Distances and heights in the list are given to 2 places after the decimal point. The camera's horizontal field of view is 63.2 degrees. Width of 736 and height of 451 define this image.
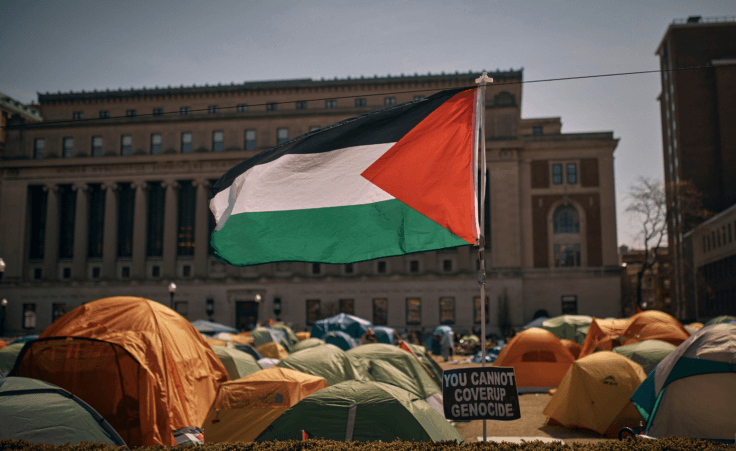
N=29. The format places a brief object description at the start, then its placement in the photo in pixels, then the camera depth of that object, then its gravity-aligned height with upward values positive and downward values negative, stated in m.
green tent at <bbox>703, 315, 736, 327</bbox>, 22.64 -1.29
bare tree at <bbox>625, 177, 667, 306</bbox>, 46.69 +5.96
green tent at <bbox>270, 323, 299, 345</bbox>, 33.56 -2.70
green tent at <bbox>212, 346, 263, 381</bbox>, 15.54 -2.00
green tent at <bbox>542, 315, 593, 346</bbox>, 29.92 -2.02
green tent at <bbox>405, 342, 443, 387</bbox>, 17.74 -2.41
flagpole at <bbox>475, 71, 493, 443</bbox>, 5.94 +1.32
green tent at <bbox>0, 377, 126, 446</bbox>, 7.54 -1.69
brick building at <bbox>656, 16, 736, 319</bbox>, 59.44 +17.39
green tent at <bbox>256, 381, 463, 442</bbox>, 8.64 -1.92
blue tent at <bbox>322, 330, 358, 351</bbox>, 29.56 -2.64
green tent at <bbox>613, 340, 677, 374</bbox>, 15.47 -1.74
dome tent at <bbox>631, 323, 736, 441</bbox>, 9.29 -1.65
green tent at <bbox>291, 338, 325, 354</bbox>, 20.33 -1.98
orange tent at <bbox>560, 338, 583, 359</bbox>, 22.92 -2.38
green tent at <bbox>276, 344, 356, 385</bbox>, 13.98 -1.83
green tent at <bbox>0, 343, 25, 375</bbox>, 15.85 -1.90
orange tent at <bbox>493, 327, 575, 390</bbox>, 19.88 -2.47
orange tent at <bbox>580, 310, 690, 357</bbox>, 19.50 -1.54
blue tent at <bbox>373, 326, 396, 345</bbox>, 33.44 -2.72
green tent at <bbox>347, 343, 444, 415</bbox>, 14.69 -2.09
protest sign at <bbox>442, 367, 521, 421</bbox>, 5.63 -1.02
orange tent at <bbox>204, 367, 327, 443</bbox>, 10.42 -2.09
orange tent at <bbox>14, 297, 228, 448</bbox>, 10.91 -1.51
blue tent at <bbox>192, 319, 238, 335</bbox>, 32.61 -2.32
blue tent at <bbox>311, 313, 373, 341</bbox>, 34.91 -2.37
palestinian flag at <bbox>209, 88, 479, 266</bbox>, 7.29 +1.21
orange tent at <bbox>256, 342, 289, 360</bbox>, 23.27 -2.50
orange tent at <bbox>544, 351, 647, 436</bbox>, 12.76 -2.37
